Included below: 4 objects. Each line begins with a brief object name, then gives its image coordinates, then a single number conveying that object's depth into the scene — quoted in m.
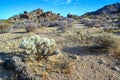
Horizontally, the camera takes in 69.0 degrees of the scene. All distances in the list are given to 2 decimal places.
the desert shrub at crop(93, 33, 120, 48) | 4.24
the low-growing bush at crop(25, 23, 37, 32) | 6.13
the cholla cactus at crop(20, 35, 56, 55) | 3.95
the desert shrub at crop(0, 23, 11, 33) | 6.62
